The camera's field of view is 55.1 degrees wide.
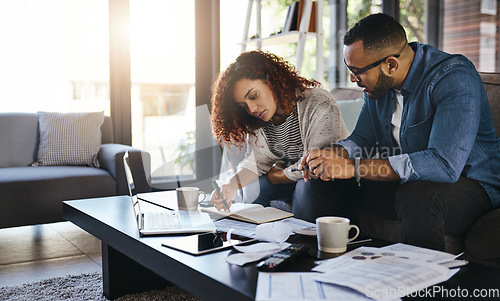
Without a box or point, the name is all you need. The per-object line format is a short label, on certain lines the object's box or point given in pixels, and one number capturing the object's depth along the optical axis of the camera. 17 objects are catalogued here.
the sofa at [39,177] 2.58
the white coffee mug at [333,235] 1.12
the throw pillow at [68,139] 3.17
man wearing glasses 1.37
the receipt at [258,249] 1.04
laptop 1.35
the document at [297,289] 0.81
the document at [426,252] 1.00
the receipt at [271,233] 1.22
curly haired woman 1.91
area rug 1.74
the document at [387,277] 0.82
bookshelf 3.55
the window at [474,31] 3.43
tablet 1.14
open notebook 1.47
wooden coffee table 0.91
